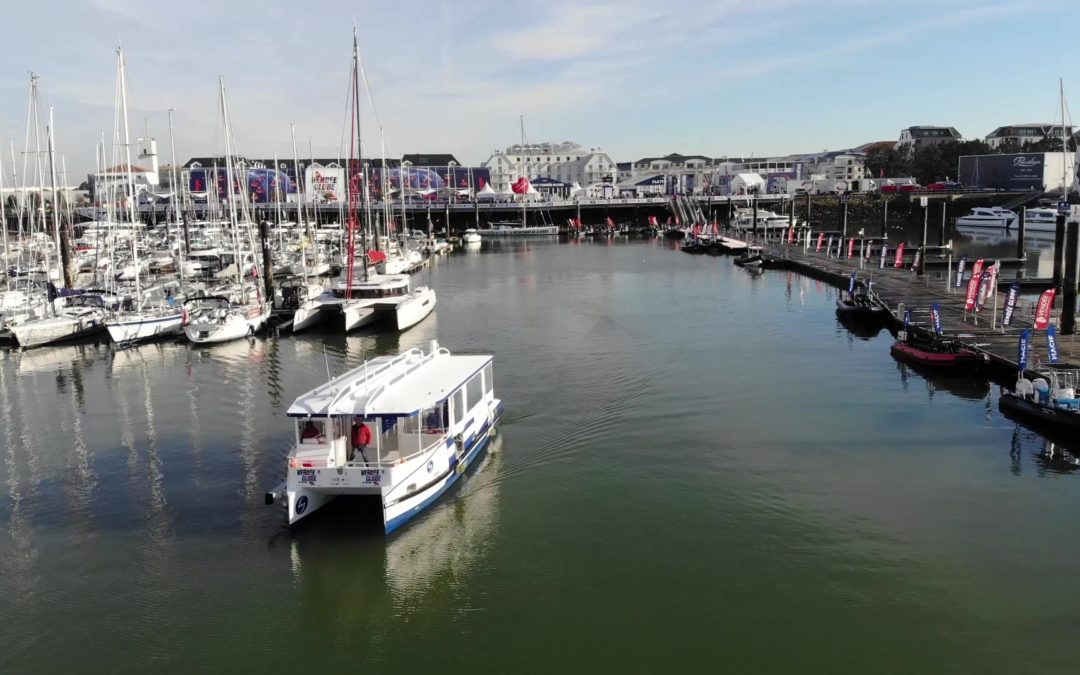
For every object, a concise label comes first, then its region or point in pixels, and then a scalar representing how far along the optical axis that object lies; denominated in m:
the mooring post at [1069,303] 30.47
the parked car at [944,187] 125.45
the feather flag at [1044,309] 28.89
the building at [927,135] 180.50
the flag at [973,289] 35.38
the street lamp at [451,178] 147.12
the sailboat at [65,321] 37.03
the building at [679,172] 155.12
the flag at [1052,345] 25.13
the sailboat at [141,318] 37.19
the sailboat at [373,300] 40.00
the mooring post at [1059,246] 41.66
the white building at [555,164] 171.25
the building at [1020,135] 168.62
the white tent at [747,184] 140.12
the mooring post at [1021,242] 64.40
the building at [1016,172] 119.12
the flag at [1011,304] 32.38
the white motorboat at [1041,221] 89.62
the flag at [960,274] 41.72
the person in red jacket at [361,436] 16.98
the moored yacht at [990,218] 98.12
